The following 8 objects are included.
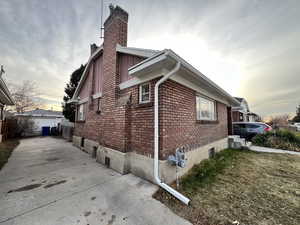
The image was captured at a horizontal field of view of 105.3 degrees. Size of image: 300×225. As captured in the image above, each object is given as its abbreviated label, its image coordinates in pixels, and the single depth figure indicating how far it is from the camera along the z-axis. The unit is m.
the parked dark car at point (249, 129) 9.62
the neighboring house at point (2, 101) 5.42
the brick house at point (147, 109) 3.33
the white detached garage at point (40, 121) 15.59
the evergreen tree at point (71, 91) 12.70
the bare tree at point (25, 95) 18.35
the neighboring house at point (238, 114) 14.02
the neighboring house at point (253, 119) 22.92
